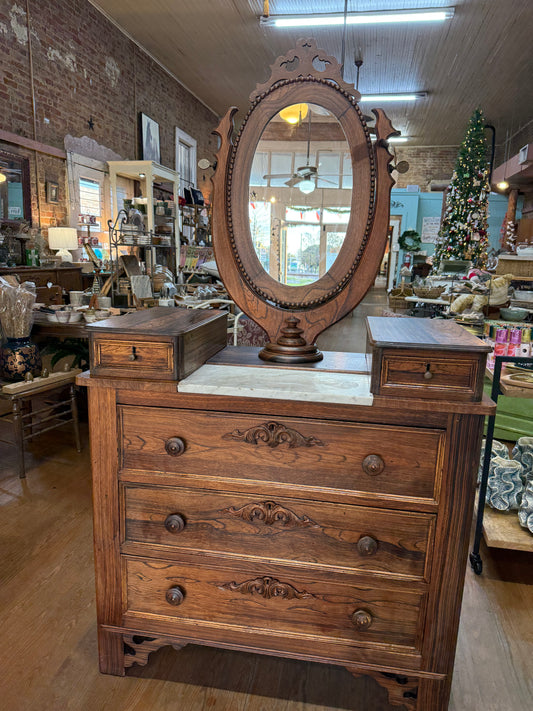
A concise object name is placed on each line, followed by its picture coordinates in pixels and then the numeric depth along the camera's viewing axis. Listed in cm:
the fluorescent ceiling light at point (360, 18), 631
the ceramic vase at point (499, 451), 262
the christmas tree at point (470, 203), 927
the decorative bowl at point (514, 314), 399
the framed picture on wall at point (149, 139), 803
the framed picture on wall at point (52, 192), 585
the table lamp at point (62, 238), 575
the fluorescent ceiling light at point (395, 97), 965
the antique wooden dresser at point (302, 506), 128
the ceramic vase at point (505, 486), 229
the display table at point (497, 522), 204
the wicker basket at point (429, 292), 689
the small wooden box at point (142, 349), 133
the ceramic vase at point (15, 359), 310
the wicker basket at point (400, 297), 823
